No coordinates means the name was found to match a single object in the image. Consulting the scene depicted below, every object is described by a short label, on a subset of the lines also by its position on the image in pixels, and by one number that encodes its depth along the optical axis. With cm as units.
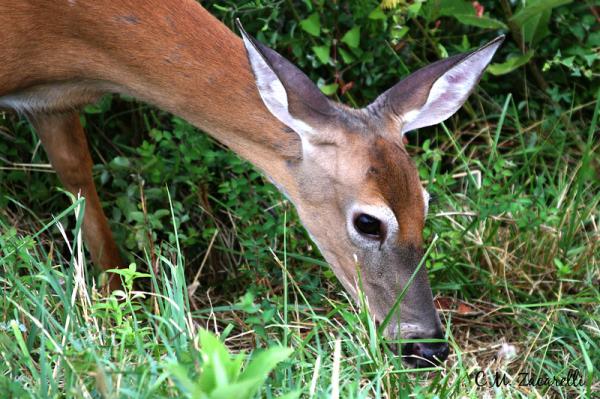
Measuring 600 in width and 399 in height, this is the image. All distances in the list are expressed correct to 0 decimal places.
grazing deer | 715
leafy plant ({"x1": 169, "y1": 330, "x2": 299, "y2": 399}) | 419
